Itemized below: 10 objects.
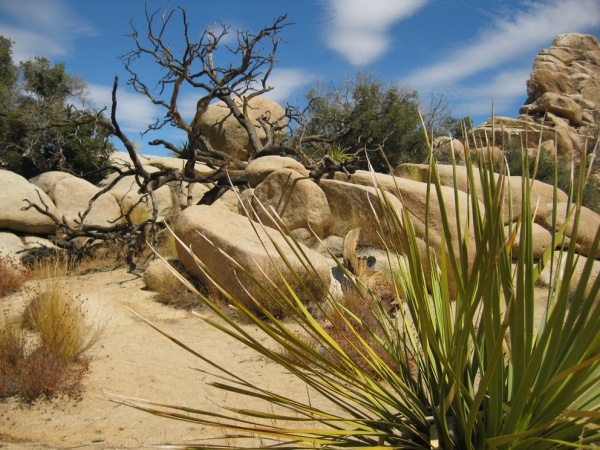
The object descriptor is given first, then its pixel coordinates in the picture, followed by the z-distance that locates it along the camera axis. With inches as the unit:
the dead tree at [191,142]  404.8
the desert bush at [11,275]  303.7
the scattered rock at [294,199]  374.3
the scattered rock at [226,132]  705.0
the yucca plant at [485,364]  50.3
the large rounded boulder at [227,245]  279.7
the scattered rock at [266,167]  424.5
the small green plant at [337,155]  473.7
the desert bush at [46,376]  164.9
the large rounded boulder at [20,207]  426.6
